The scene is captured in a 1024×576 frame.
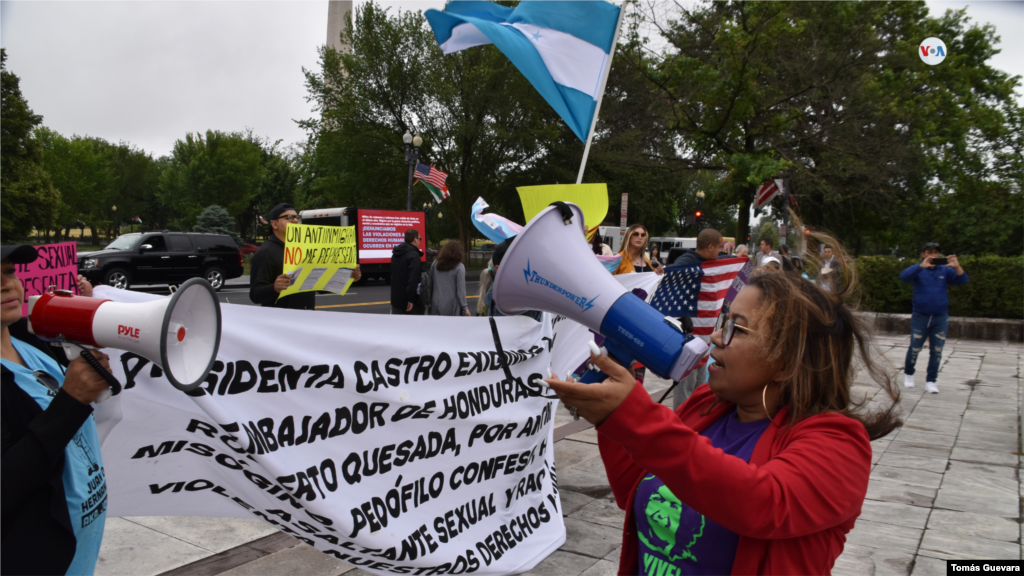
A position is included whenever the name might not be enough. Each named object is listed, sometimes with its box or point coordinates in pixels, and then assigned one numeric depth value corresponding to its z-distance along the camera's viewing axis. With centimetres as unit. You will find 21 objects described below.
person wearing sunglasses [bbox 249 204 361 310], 484
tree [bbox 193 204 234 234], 4344
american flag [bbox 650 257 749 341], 542
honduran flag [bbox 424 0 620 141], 443
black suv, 1761
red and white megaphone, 141
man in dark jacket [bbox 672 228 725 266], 570
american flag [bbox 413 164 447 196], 2069
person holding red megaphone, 141
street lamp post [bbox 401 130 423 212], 2034
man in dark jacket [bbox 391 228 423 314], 771
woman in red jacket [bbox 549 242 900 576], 118
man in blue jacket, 782
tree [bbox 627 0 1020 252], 1562
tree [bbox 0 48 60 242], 2941
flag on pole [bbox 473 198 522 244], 532
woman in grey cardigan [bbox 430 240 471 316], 723
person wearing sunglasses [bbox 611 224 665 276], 677
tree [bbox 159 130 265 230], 5394
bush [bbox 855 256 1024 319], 1295
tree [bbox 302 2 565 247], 2866
